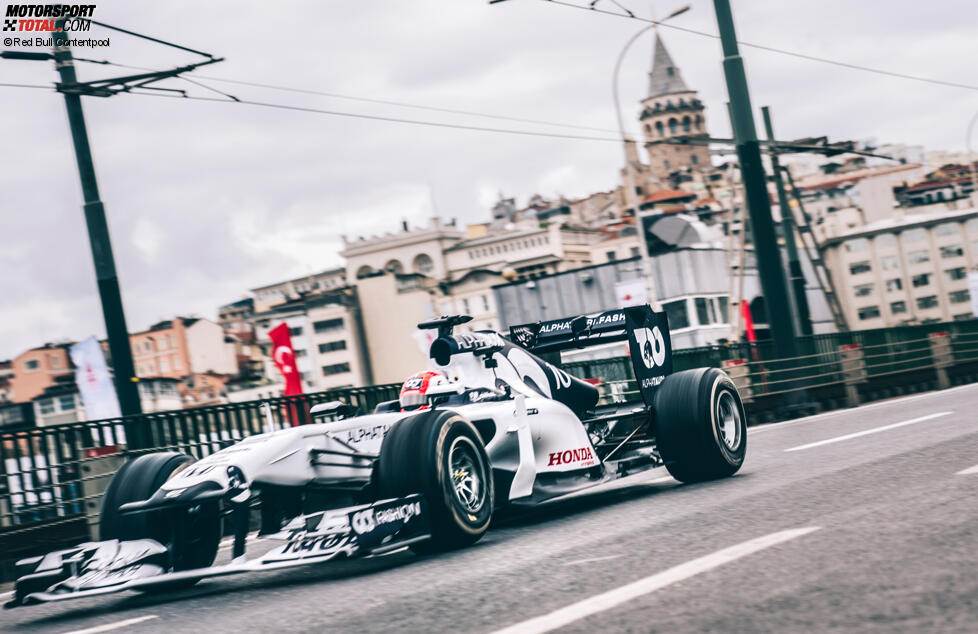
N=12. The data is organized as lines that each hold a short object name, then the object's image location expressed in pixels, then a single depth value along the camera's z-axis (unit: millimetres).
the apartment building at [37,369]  138750
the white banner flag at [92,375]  24597
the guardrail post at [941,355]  27891
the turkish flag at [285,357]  23375
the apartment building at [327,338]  128375
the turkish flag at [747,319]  45919
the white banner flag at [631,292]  33781
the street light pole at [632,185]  35291
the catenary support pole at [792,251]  36125
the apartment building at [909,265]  134500
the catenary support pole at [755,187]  20703
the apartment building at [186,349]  142000
